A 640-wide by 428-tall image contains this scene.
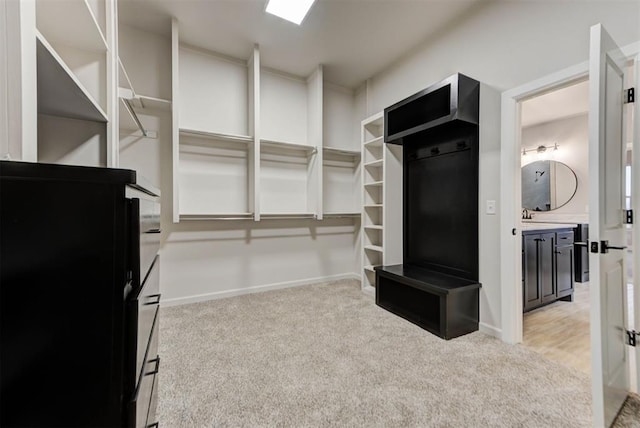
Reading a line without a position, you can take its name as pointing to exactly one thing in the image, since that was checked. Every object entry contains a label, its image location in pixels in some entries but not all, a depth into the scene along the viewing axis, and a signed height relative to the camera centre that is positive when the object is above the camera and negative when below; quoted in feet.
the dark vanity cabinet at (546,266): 9.21 -1.93
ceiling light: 8.15 +6.39
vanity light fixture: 15.76 +3.90
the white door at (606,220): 4.27 -0.12
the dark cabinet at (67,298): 1.85 -0.62
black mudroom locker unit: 7.80 +0.09
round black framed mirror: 15.43 +1.69
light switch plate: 7.79 +0.19
